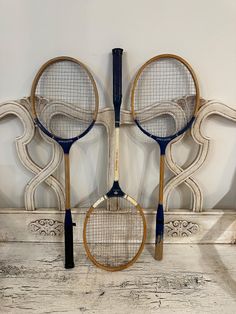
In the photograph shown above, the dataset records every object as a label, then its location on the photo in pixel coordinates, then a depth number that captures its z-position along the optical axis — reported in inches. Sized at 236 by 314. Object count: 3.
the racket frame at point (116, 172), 40.9
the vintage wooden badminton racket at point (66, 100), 42.4
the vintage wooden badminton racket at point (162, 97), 43.4
